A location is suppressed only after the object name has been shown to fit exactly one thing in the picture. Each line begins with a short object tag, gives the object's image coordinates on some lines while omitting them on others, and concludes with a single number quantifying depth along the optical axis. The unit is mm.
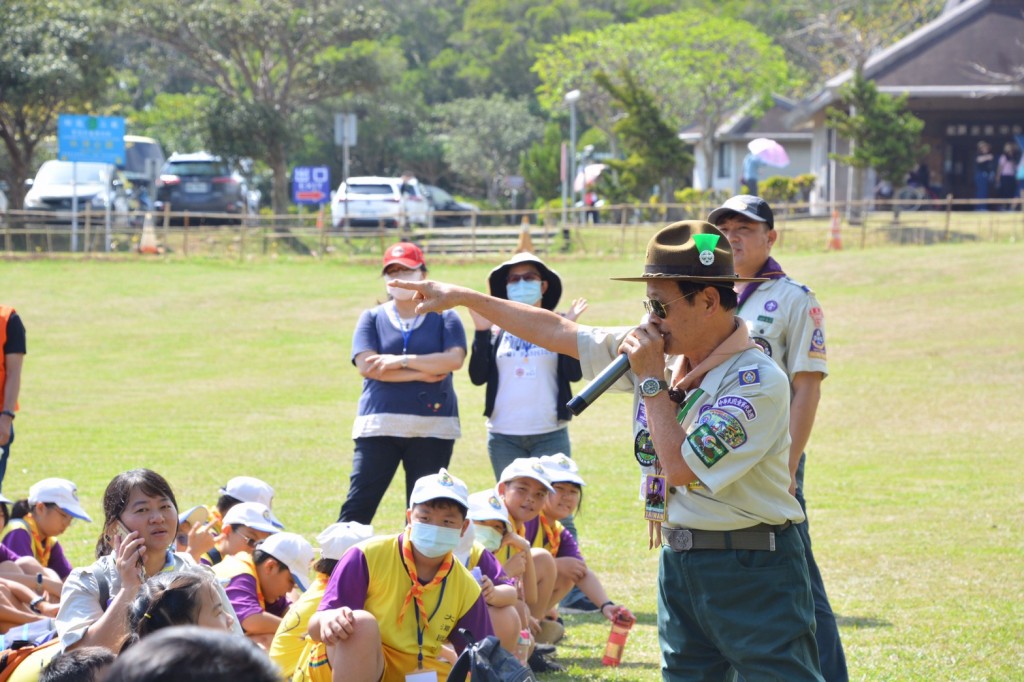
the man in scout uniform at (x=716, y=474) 6710
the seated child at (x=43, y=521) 13592
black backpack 7789
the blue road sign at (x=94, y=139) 56511
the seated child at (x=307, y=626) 9366
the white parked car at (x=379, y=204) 61456
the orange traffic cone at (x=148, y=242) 57855
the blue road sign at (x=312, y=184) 67459
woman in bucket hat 13892
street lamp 66538
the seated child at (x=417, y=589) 9397
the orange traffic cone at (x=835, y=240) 56082
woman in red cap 13370
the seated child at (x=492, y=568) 10462
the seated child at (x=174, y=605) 7067
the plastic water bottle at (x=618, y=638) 11248
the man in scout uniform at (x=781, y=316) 9504
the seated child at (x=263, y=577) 10569
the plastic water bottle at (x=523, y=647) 10762
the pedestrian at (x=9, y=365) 13849
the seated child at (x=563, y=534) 12706
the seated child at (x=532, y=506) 12091
